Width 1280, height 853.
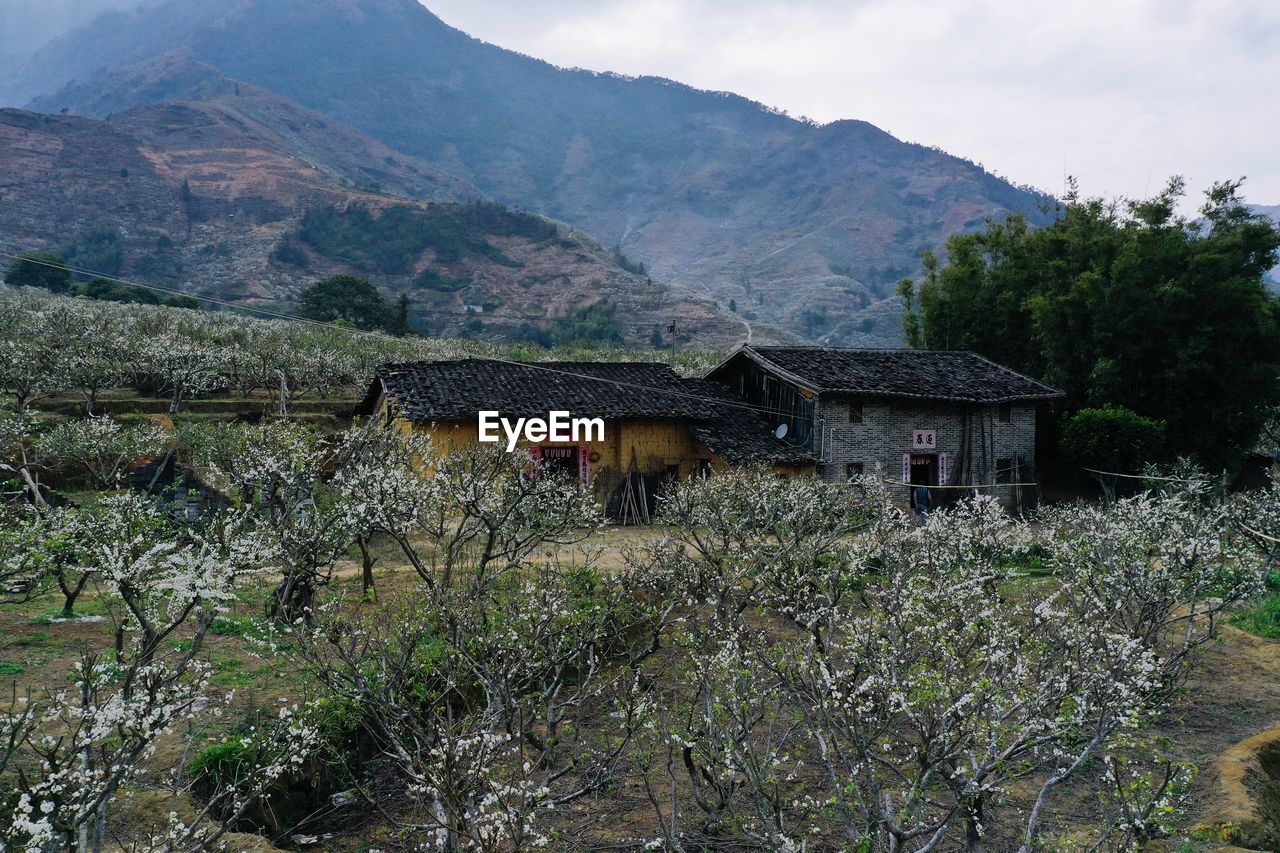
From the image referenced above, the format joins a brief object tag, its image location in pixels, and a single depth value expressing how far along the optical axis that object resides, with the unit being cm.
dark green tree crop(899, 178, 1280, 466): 2938
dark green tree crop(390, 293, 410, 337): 7144
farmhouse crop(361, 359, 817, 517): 2586
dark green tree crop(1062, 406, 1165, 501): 2881
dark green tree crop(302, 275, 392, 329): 7369
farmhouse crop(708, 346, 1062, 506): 2817
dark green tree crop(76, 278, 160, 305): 6481
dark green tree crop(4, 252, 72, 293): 6850
